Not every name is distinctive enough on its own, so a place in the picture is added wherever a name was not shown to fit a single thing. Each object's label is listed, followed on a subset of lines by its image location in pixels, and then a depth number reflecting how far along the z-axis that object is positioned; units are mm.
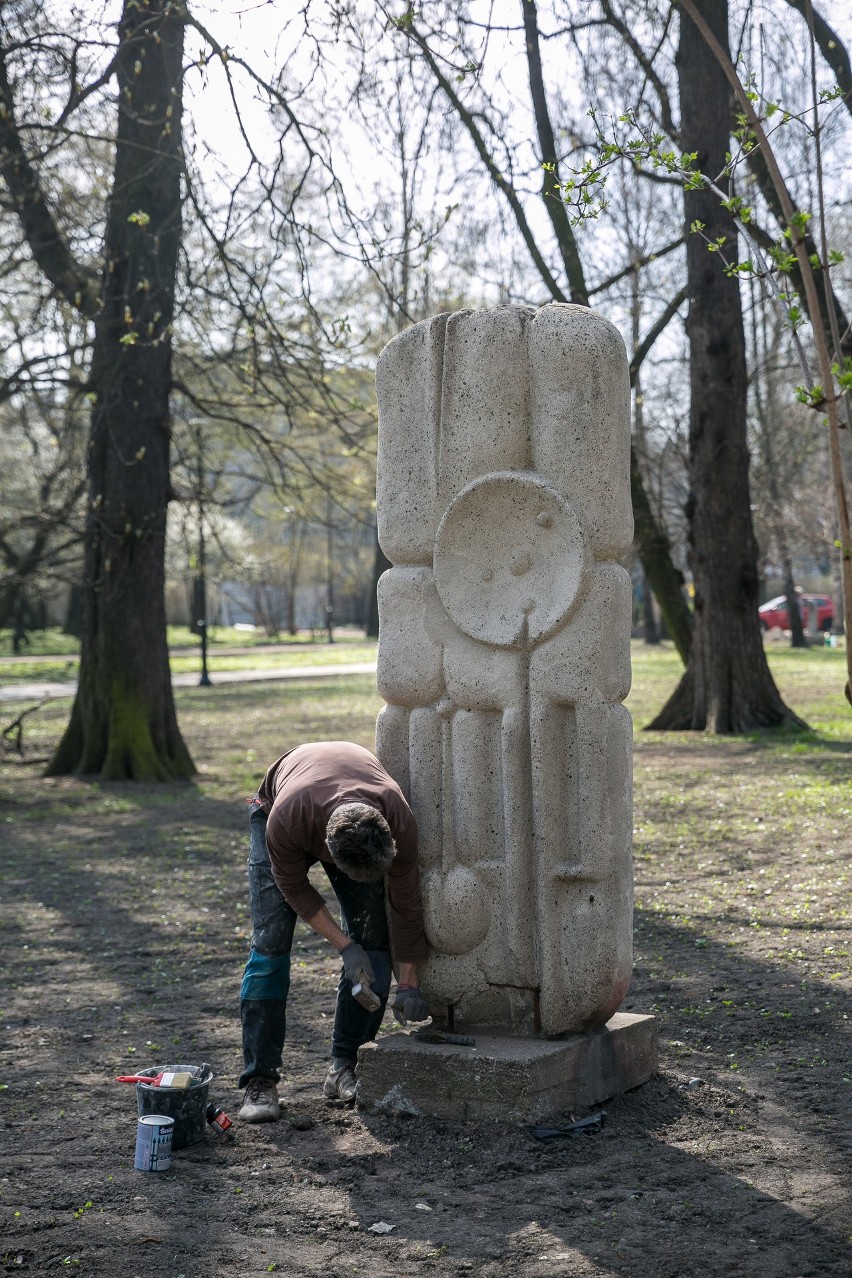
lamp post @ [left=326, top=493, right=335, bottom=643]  49184
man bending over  4535
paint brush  4438
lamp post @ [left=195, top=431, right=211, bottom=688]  14323
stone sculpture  4684
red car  44125
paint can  4195
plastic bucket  4373
